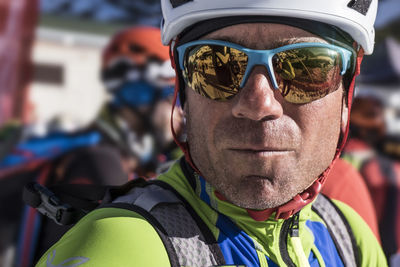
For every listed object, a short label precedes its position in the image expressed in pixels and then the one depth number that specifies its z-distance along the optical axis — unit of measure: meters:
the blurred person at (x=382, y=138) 3.96
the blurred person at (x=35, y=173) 2.56
